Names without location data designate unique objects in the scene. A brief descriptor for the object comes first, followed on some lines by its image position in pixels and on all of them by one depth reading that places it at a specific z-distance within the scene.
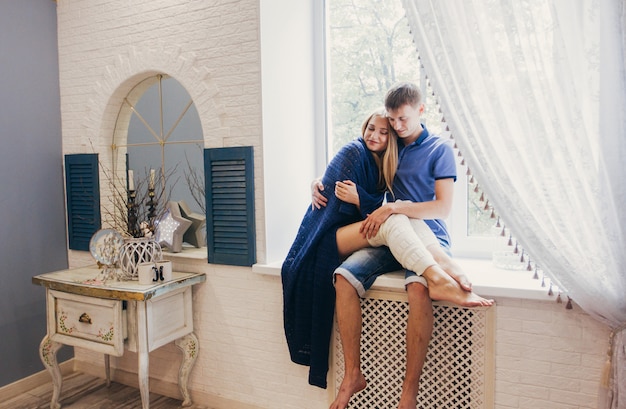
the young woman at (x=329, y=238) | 2.16
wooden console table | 2.35
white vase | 2.49
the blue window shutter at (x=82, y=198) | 2.99
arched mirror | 2.83
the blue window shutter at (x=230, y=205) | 2.48
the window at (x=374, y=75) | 2.53
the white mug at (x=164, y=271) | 2.46
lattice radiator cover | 1.98
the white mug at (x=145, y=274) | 2.41
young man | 1.90
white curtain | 1.66
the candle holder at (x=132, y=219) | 2.54
